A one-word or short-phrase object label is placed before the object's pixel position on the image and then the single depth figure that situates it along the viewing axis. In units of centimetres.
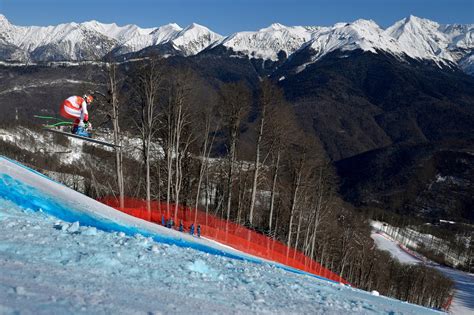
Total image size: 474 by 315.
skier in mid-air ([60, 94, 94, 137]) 1731
